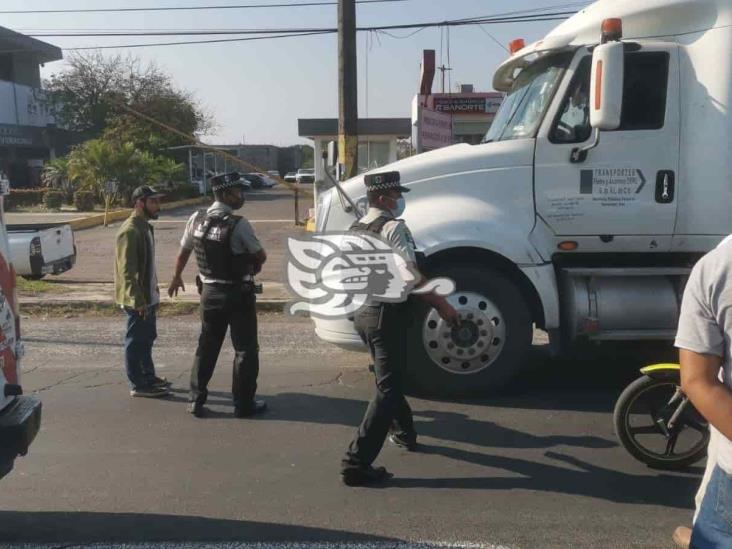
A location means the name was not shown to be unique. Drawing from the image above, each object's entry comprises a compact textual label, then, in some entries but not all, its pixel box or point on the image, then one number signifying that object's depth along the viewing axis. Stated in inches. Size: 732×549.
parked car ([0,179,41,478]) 138.6
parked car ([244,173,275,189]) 2342.5
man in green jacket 243.3
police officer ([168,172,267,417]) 220.1
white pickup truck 463.5
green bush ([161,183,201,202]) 1487.6
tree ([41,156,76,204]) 1314.0
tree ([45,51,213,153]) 1758.1
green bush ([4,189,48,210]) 1332.4
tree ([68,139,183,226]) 1242.1
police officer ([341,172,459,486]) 176.2
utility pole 492.7
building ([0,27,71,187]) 1672.0
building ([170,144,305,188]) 1947.6
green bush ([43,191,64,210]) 1285.7
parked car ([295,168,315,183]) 2170.3
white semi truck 235.0
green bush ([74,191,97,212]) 1219.2
